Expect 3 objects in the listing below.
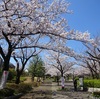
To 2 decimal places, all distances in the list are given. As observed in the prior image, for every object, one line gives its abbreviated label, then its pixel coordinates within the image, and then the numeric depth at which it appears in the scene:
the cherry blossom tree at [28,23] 5.44
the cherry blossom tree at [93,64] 15.15
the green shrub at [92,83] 13.66
